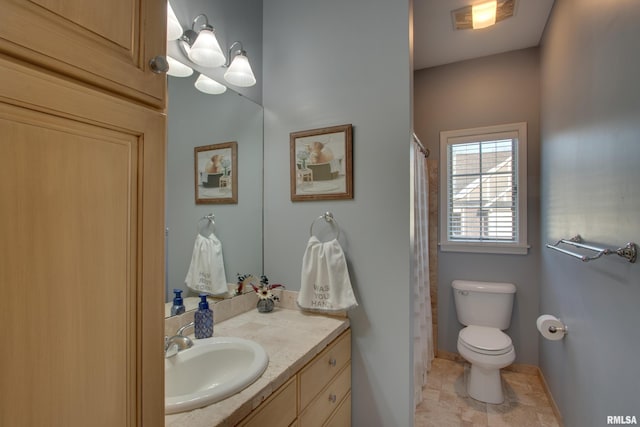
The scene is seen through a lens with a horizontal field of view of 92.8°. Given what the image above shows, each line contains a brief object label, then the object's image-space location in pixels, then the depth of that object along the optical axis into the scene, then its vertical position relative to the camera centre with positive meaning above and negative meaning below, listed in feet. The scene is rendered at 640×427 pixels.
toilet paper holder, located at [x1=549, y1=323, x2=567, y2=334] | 5.88 -2.23
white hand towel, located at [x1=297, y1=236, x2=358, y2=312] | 5.28 -1.16
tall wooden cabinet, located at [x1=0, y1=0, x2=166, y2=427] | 1.42 +0.01
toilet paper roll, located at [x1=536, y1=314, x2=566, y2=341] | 5.85 -2.23
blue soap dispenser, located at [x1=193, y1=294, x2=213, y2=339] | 4.42 -1.56
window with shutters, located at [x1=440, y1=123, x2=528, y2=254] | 8.66 +0.73
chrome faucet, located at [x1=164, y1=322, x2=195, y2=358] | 3.74 -1.64
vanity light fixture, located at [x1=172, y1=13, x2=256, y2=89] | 4.61 +2.59
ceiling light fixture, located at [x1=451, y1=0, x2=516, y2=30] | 6.93 +4.77
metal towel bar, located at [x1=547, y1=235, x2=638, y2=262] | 3.46 -0.47
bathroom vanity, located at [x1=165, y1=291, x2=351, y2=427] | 2.96 -1.88
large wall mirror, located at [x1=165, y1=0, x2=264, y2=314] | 4.52 +1.17
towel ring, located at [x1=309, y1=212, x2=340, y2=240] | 5.60 -0.09
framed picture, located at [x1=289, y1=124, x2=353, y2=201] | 5.48 +0.94
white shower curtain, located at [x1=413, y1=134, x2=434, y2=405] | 6.70 -1.61
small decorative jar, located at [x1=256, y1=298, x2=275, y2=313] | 5.75 -1.72
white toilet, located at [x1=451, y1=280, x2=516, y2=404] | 7.05 -3.06
